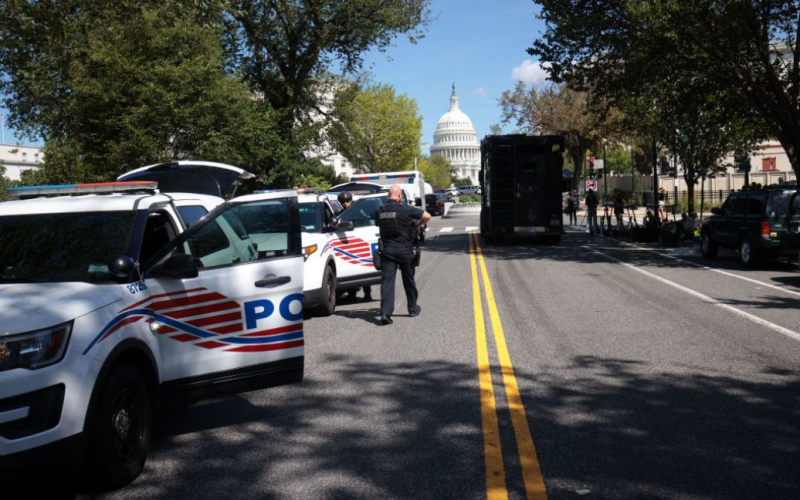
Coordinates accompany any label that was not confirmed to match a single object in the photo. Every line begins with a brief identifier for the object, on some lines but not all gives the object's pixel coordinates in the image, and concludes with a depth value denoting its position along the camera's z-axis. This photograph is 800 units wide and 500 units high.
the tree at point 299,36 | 31.91
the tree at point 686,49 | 20.31
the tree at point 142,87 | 19.25
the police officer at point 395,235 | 10.67
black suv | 17.11
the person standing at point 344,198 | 16.30
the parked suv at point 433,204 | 53.28
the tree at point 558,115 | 56.34
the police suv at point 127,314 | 4.13
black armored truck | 25.52
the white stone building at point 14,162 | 112.38
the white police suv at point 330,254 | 11.21
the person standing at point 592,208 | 31.66
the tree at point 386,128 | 78.19
